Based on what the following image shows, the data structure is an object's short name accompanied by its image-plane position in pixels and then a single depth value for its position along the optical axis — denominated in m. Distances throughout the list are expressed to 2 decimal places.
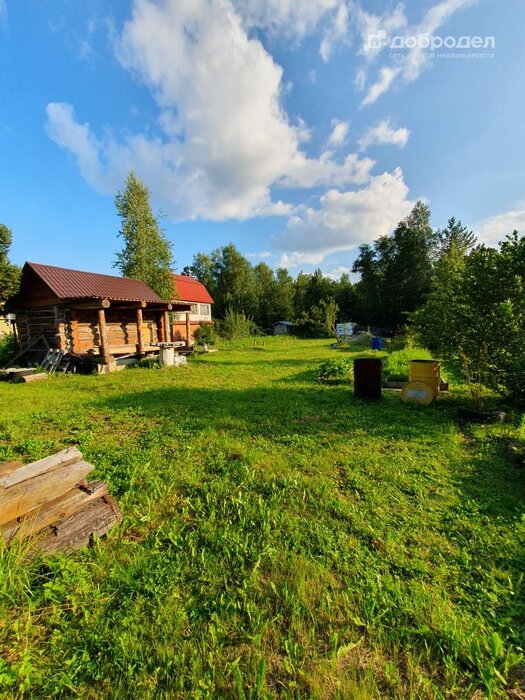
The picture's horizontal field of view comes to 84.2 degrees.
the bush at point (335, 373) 9.33
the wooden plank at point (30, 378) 10.37
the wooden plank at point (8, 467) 2.68
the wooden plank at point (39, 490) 2.21
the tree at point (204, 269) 49.07
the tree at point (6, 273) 12.72
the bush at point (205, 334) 24.29
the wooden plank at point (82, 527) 2.34
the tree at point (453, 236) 35.16
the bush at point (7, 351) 14.10
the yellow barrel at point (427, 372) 6.52
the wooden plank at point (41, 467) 2.31
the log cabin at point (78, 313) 12.14
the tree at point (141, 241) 19.72
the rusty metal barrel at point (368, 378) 6.91
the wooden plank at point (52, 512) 2.21
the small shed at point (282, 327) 40.90
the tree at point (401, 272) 33.69
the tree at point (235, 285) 40.03
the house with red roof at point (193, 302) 26.18
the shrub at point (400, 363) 8.99
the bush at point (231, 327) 27.75
